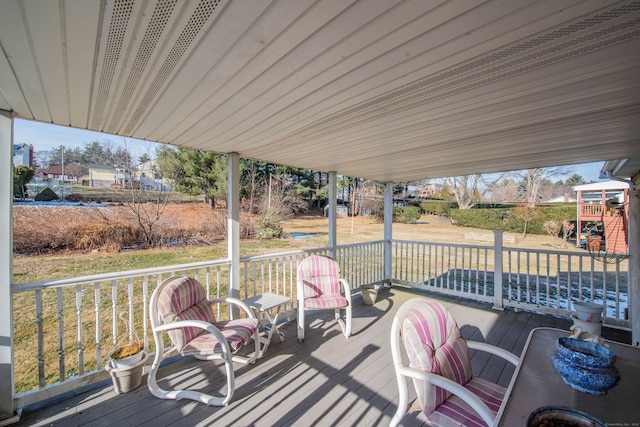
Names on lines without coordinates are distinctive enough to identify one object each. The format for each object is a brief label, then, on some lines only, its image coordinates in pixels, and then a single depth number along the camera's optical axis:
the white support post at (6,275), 2.04
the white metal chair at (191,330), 2.27
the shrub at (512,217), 11.31
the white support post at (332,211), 4.81
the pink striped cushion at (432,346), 1.47
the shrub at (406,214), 15.37
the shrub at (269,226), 10.77
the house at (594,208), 7.58
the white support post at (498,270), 4.42
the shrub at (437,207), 15.16
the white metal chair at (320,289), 3.38
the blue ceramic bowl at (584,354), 1.12
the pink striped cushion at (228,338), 2.33
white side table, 3.10
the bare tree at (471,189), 14.70
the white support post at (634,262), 3.22
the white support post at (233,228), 3.51
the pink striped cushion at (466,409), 1.37
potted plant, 2.36
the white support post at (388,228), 5.99
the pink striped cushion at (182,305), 2.43
